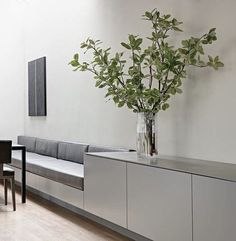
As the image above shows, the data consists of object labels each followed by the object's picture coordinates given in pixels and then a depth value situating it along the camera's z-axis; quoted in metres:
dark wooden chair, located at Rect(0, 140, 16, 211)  5.75
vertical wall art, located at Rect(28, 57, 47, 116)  8.22
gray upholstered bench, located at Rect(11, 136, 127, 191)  5.41
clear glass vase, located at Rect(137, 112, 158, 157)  4.42
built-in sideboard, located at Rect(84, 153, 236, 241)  2.95
